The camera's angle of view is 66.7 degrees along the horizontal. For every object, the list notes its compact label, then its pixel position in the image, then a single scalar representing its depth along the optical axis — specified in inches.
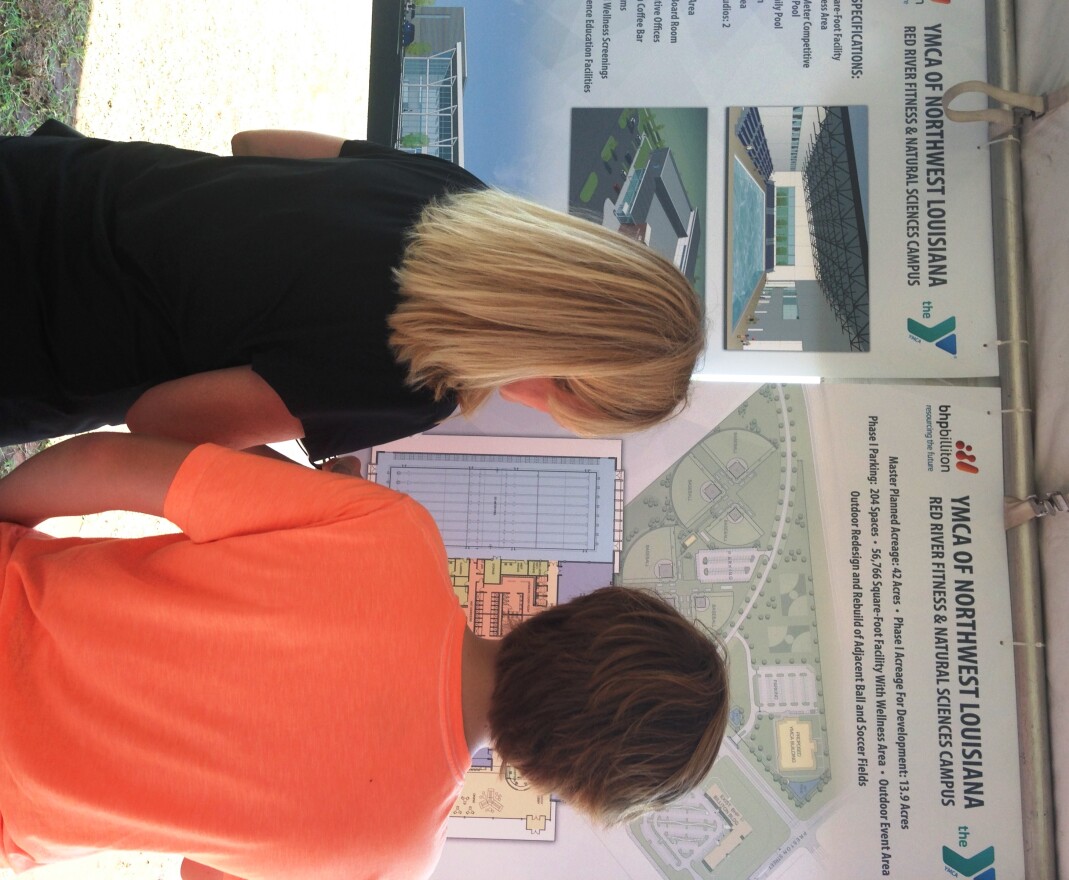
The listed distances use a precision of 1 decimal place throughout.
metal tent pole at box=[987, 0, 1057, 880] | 72.1
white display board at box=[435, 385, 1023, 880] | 74.6
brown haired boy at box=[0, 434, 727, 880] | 33.9
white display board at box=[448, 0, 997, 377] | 78.5
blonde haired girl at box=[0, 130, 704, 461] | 40.4
